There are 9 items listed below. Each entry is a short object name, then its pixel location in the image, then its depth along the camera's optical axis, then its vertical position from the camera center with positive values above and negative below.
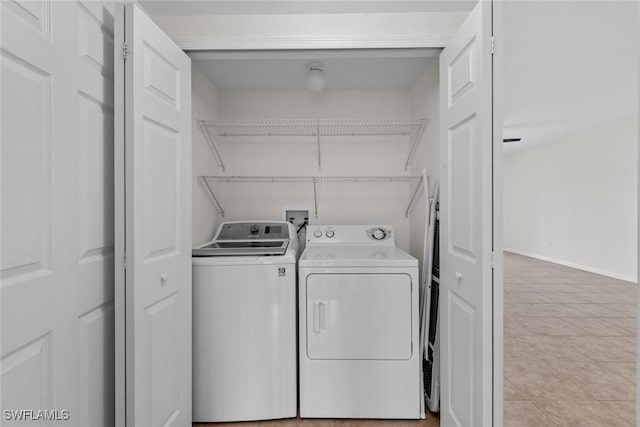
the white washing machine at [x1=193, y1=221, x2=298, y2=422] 1.82 -0.71
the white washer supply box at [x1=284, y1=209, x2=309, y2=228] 2.76 -0.04
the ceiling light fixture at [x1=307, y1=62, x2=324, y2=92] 2.30 +0.99
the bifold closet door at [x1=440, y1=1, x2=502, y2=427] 1.23 -0.05
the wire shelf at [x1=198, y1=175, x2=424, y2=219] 2.48 +0.27
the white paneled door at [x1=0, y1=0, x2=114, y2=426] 0.86 +0.00
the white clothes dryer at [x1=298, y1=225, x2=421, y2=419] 1.82 -0.72
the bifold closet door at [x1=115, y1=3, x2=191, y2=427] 1.23 -0.04
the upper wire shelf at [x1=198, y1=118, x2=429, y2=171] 2.46 +0.69
